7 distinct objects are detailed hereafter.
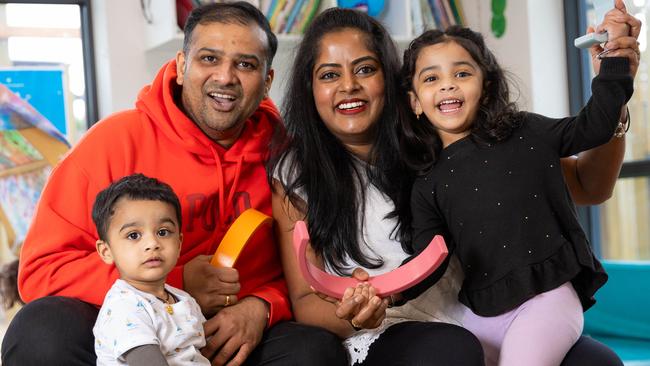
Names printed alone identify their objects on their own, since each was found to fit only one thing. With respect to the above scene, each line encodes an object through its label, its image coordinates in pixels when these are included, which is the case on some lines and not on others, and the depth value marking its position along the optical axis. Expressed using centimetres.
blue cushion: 265
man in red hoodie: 175
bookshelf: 299
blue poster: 317
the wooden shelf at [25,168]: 311
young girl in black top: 167
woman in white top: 195
